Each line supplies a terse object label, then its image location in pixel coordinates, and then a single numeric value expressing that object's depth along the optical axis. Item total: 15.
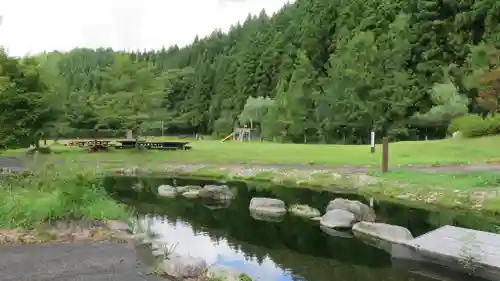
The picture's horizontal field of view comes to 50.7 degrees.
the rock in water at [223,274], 8.20
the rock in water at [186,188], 20.34
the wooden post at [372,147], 29.69
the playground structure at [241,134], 55.94
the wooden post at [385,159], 22.09
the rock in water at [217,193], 19.09
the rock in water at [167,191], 19.97
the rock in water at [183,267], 8.13
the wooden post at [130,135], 44.25
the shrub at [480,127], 32.03
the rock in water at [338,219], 14.13
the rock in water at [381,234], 11.86
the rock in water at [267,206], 16.32
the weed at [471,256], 9.29
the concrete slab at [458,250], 9.24
